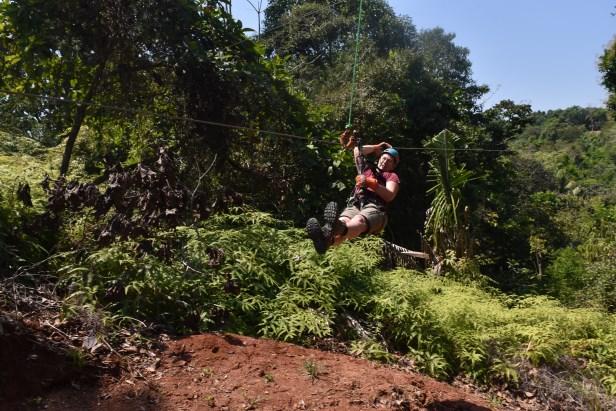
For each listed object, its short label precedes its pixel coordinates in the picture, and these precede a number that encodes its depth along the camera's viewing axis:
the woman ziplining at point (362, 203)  4.24
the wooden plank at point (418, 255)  8.12
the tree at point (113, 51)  6.23
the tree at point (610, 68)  13.48
